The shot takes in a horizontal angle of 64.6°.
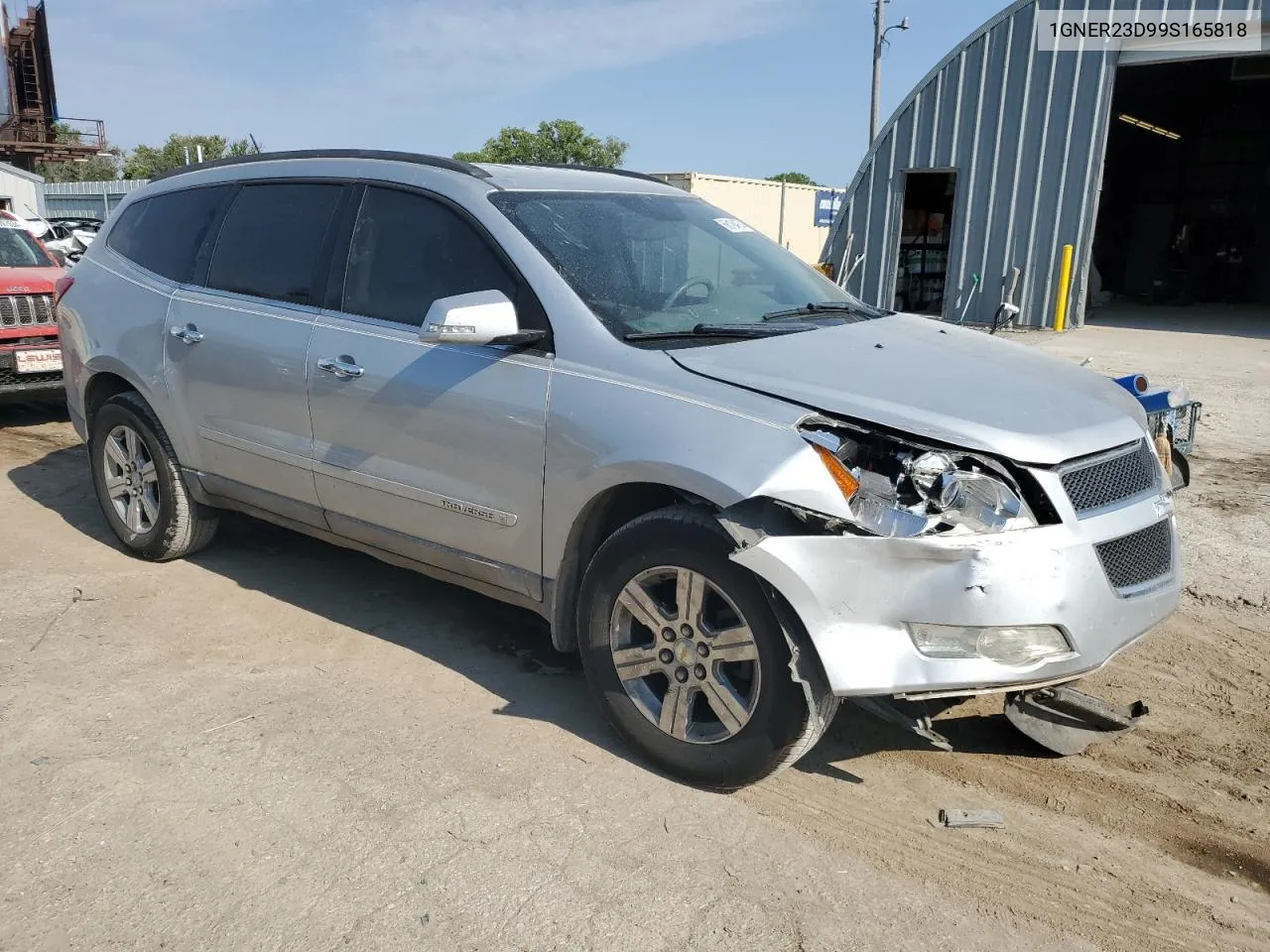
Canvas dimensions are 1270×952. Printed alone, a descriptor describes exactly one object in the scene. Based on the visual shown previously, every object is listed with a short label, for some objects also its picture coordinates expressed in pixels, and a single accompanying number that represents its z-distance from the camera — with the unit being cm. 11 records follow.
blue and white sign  2473
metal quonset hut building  1506
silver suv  284
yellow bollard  1566
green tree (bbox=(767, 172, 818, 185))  7918
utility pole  3112
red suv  827
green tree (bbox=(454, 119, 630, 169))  5597
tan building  2580
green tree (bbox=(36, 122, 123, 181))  5334
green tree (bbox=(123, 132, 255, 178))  5553
